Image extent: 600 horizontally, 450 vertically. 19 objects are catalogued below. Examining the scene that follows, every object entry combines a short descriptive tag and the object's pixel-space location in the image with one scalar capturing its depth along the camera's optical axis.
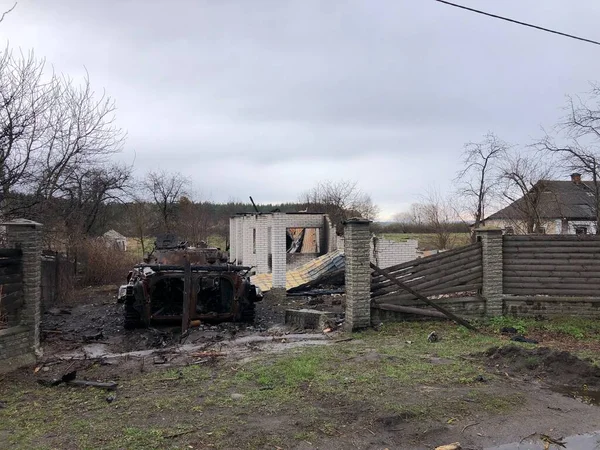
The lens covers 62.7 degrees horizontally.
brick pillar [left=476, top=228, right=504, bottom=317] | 9.70
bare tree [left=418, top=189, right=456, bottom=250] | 27.61
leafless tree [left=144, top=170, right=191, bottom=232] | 38.38
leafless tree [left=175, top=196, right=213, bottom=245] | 36.06
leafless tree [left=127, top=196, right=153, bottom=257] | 32.74
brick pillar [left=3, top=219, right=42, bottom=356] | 7.30
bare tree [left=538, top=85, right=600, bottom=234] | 14.05
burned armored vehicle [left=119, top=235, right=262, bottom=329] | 10.13
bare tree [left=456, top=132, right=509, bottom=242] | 21.78
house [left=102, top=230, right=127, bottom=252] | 21.82
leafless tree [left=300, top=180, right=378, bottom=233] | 29.06
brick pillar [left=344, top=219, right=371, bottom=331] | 9.15
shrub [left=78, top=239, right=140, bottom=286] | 20.12
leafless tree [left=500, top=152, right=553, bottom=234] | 19.42
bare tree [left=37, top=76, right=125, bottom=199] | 15.84
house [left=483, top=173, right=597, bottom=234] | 19.30
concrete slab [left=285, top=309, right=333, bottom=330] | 10.08
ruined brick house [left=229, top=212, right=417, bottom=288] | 17.41
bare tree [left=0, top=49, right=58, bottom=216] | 11.29
